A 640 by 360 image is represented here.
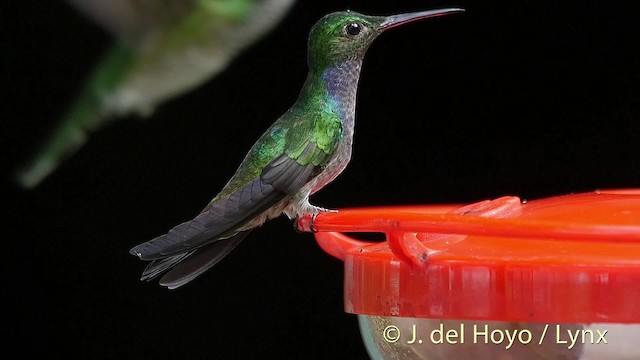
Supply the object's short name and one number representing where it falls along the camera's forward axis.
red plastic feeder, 3.27
